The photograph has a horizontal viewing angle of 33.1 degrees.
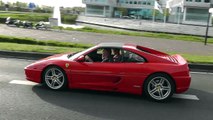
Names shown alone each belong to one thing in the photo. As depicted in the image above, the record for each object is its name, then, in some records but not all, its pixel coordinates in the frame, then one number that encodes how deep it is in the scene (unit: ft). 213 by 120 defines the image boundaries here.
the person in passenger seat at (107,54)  28.32
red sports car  26.73
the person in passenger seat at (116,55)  28.04
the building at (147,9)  263.90
